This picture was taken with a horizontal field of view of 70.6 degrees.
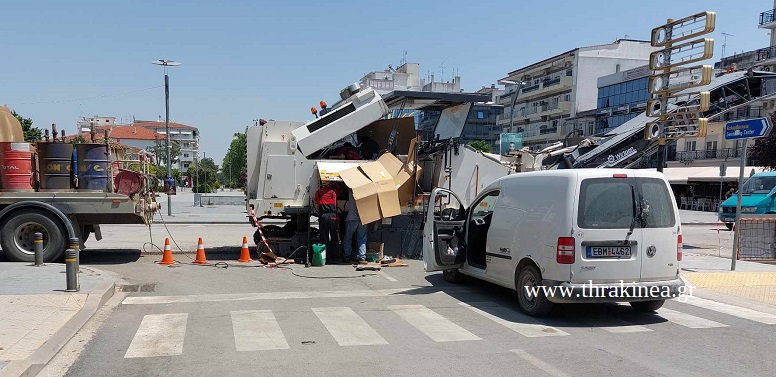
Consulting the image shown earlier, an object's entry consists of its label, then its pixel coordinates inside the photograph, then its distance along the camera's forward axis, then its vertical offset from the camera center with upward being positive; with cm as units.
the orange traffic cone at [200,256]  1145 -203
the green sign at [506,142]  1333 +111
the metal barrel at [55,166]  1057 -19
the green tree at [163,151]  7009 +102
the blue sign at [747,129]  1004 +82
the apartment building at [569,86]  6444 +1007
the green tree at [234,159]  10266 +25
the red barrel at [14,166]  1033 -20
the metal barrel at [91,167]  1064 -19
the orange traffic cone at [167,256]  1134 -202
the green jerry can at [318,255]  1116 -189
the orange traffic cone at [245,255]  1176 -204
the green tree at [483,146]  6041 +223
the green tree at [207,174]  7194 -241
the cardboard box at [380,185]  1117 -44
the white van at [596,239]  669 -88
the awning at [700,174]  3773 -20
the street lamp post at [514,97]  2326 +303
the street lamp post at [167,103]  2480 +261
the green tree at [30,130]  4066 +200
